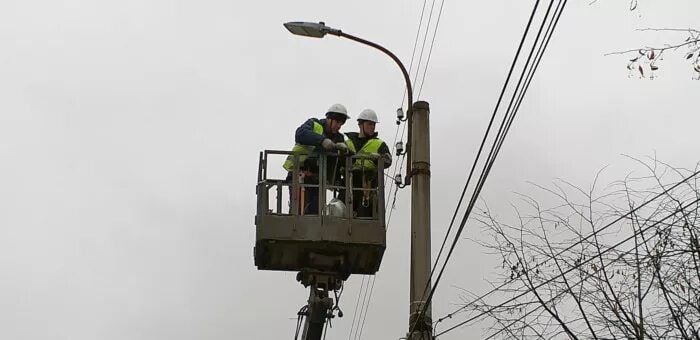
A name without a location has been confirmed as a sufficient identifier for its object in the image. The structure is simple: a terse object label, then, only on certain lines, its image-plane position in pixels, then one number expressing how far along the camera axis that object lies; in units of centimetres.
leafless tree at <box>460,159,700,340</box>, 812
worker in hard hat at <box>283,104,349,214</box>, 1177
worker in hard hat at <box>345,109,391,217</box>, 1196
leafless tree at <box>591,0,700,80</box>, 693
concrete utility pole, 1014
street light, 1139
